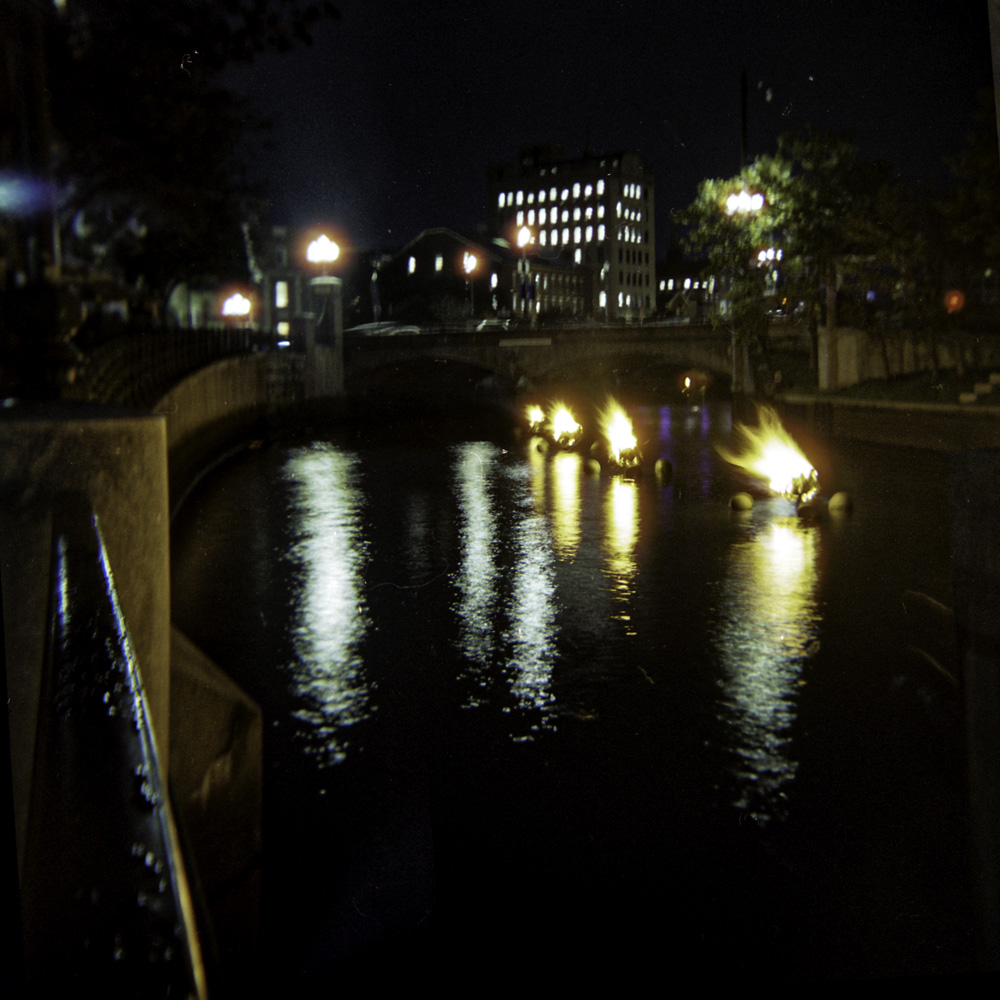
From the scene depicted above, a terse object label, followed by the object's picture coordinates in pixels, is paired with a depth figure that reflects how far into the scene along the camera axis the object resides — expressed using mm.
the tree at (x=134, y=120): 8336
